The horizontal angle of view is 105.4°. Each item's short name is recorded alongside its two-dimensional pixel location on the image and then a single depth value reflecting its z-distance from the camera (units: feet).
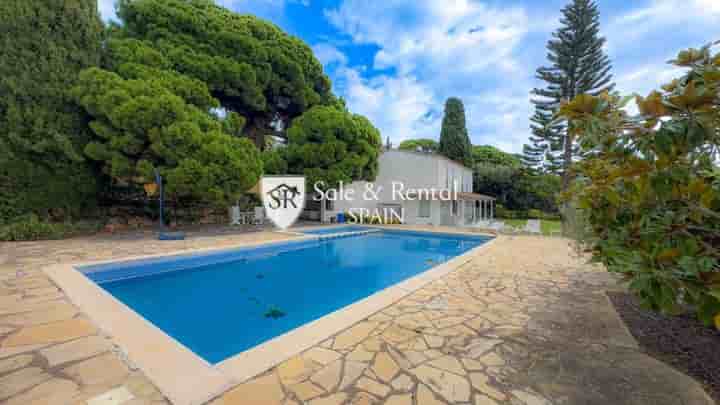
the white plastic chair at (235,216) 44.55
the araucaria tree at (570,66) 50.78
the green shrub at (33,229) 24.45
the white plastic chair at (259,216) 46.11
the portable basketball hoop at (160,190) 28.17
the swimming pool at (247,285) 12.31
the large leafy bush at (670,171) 4.24
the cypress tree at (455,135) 73.82
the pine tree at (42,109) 24.68
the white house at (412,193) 52.95
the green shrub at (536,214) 66.52
